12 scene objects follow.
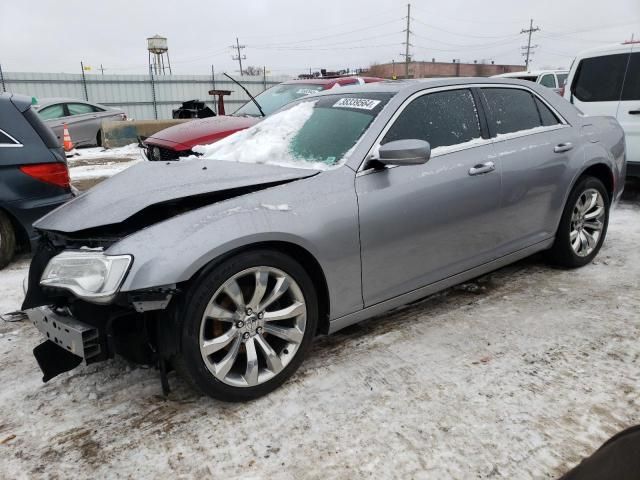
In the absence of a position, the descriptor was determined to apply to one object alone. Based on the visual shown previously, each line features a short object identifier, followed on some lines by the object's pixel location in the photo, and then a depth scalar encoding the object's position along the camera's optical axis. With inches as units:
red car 224.4
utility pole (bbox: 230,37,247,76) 2868.8
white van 249.0
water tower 1620.3
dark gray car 166.6
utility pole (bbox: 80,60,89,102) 885.8
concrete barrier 522.0
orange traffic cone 490.8
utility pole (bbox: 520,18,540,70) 2618.6
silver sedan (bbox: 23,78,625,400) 89.5
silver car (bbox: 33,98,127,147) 514.6
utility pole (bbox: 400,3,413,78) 2028.9
